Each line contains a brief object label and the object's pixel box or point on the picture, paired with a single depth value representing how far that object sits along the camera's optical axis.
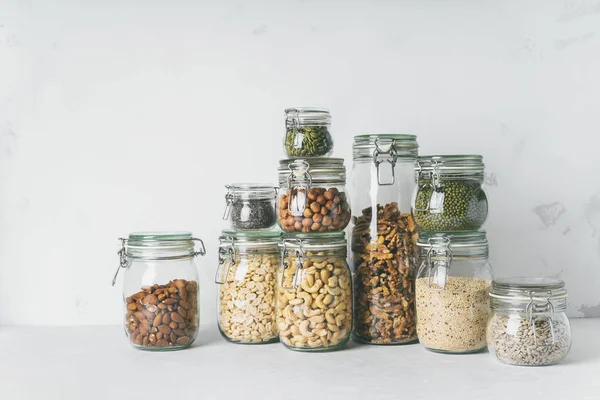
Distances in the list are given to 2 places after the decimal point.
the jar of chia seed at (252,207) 1.43
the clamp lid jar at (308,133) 1.37
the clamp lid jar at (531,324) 1.19
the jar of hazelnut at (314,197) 1.33
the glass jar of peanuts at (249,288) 1.40
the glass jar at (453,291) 1.28
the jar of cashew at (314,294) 1.31
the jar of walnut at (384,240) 1.37
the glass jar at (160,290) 1.35
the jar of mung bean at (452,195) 1.30
